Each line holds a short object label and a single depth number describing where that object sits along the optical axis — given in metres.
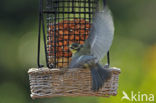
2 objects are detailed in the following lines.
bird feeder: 8.01
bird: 7.75
